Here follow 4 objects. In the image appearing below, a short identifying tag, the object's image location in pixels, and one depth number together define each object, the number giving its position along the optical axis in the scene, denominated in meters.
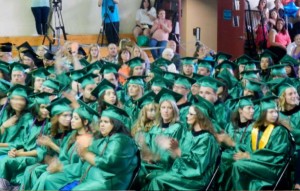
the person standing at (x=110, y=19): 13.40
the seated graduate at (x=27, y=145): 6.70
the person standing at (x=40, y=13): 13.55
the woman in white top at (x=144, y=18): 13.73
